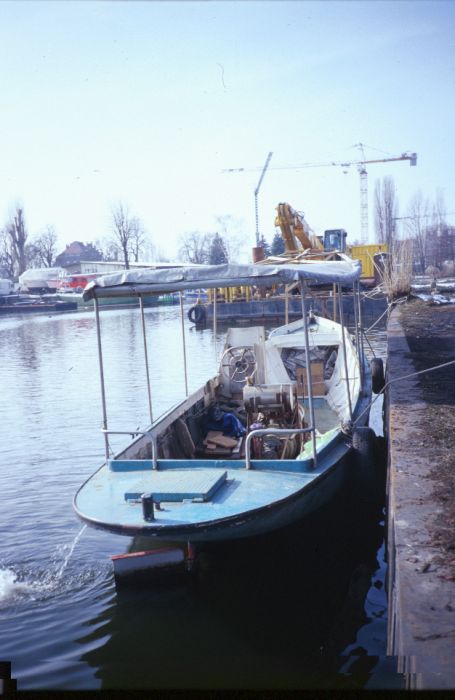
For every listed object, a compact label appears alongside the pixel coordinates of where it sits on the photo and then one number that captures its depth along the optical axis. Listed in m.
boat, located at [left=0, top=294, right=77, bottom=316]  66.61
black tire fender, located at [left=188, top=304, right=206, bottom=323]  40.64
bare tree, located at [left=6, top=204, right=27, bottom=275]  93.69
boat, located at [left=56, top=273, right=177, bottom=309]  67.88
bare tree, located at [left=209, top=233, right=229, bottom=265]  87.50
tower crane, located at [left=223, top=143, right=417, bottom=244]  100.31
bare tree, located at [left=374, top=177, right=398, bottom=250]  74.38
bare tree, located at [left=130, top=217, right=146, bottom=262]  97.86
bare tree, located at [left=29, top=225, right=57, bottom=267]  107.88
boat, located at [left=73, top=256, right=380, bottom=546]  5.85
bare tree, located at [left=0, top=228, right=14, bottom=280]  99.07
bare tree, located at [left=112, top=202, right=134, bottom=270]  96.44
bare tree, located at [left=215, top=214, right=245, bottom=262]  88.18
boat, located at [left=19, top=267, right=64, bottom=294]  89.81
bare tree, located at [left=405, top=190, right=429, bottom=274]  68.38
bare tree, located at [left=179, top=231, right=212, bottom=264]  104.06
